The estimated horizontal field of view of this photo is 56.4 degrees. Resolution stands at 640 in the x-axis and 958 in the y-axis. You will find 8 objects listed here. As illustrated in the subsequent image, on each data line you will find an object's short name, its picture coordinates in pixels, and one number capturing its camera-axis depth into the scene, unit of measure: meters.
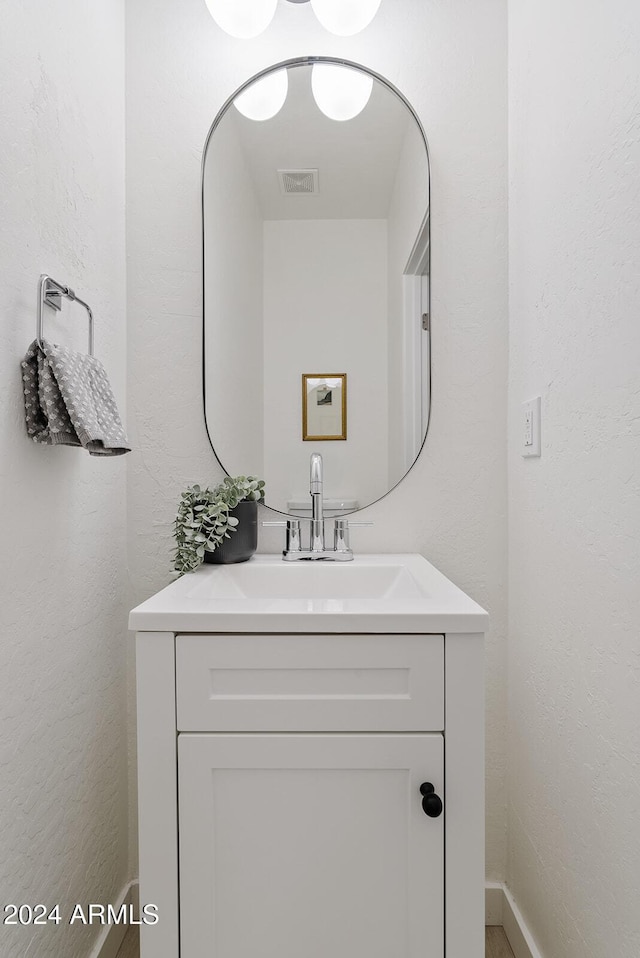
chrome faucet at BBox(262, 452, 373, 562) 1.37
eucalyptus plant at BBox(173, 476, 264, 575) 1.22
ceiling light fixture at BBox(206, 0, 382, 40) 1.33
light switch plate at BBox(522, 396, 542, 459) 1.23
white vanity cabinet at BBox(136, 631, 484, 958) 0.87
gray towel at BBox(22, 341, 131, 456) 0.94
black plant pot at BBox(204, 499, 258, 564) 1.27
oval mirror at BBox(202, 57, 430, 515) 1.42
